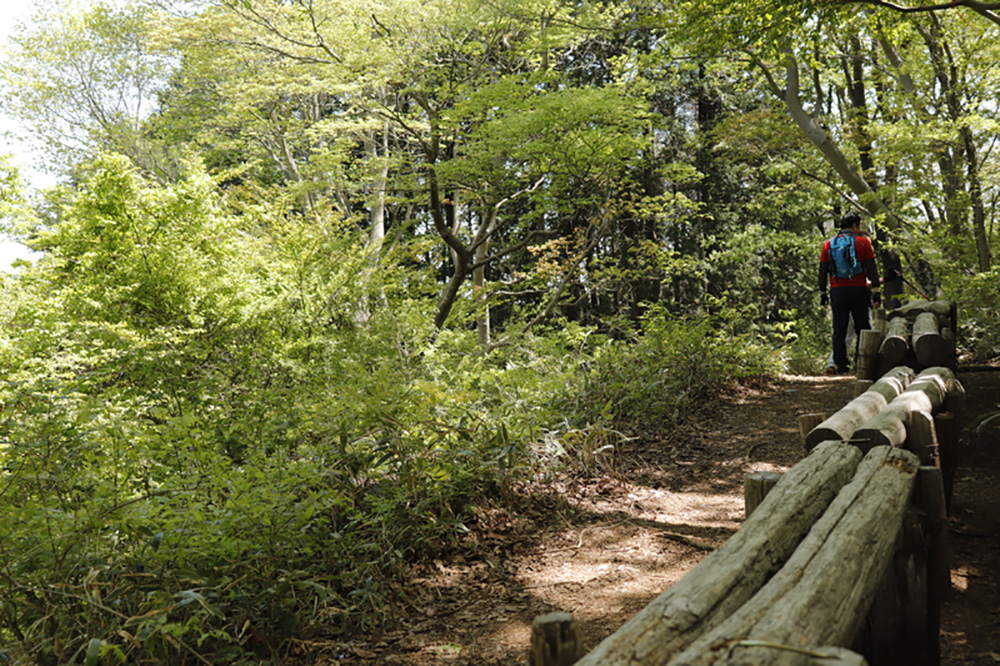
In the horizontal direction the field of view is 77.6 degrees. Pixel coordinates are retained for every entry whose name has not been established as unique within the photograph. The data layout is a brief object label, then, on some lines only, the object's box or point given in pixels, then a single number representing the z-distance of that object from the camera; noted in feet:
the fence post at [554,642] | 4.49
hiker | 23.04
